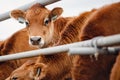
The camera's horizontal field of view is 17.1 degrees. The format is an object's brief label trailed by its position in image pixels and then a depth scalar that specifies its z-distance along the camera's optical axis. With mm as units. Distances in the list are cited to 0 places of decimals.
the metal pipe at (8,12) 2981
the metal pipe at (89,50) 1625
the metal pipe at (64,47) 1488
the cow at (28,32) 3779
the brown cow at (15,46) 3787
